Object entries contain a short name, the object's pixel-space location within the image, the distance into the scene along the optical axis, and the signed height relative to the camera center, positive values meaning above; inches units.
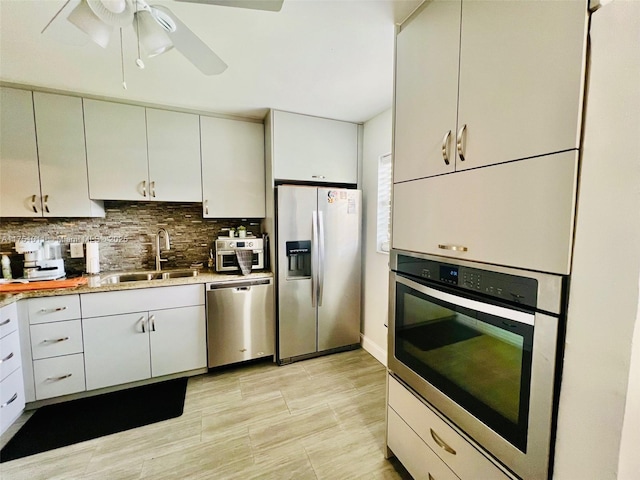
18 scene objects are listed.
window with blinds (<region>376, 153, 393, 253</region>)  99.1 +6.2
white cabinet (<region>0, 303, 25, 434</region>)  66.4 -38.6
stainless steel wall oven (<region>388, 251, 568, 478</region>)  31.8 -18.9
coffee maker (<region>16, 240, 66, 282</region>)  82.5 -13.0
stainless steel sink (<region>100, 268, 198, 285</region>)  93.8 -20.3
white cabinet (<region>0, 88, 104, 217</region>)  78.7 +19.5
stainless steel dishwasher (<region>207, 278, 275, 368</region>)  91.7 -35.7
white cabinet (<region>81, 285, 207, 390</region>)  79.1 -35.5
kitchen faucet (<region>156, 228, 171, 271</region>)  101.5 -9.7
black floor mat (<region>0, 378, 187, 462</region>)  64.9 -54.1
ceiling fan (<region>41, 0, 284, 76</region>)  37.8 +30.3
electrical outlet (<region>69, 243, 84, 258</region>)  94.1 -10.6
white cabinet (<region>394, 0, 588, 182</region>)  29.3 +18.8
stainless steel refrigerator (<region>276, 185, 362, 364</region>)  97.6 -18.2
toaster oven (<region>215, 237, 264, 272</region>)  97.9 -11.5
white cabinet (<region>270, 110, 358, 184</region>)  97.3 +27.4
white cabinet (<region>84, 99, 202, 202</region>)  86.6 +22.9
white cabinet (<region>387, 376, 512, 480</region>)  40.7 -39.4
